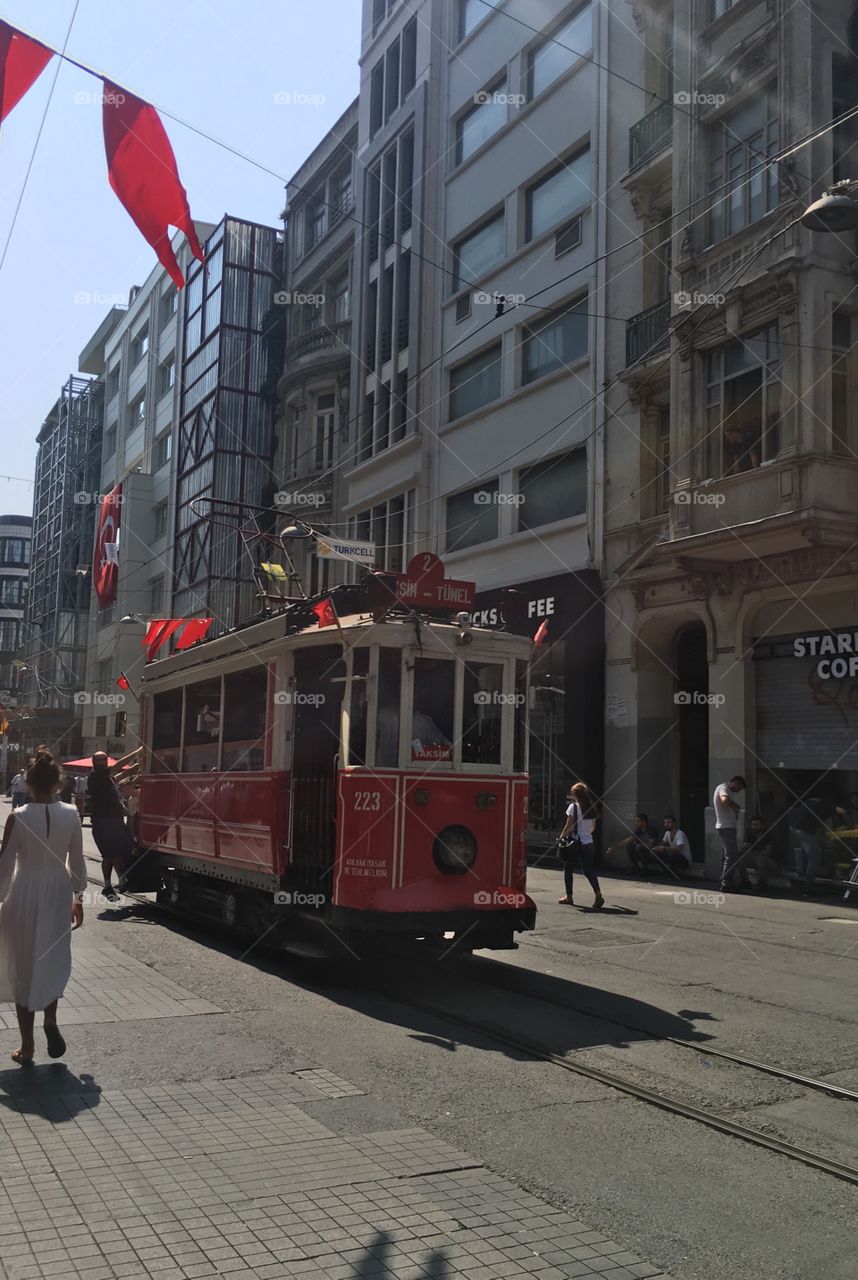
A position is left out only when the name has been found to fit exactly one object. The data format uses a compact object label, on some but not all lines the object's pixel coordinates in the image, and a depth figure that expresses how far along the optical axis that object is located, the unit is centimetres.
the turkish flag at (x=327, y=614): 957
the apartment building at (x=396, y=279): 2988
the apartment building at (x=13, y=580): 9501
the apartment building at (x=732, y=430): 1720
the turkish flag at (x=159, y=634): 1572
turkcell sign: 1780
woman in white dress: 634
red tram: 898
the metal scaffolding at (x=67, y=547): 6475
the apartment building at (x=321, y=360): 3447
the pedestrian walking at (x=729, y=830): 1725
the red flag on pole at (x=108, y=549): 5325
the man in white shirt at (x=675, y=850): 1966
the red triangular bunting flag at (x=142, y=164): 801
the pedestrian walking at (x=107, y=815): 1347
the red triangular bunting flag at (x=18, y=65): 748
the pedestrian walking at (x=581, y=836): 1481
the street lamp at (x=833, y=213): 1209
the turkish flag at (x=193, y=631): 1454
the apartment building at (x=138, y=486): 5012
